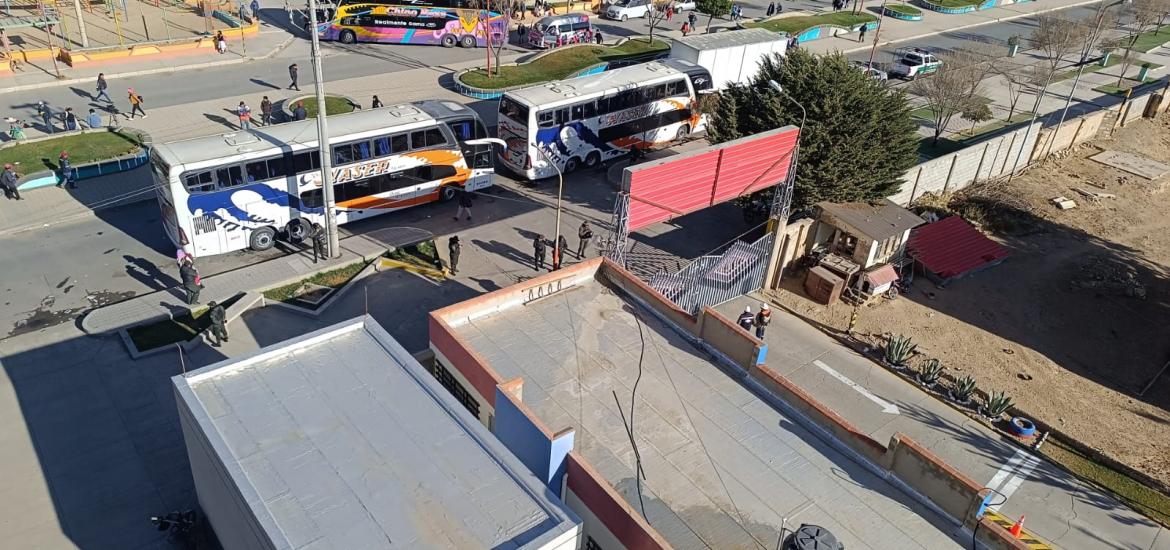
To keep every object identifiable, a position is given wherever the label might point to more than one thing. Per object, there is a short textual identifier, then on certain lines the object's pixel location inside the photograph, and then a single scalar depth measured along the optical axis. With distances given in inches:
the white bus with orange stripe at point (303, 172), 924.0
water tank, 470.6
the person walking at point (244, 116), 1293.1
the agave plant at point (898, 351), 904.9
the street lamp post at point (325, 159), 834.2
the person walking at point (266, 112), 1318.9
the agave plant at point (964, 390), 856.3
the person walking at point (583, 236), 1031.6
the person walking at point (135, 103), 1314.0
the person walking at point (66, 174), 1099.8
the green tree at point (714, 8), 2080.5
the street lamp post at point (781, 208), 957.2
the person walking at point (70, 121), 1254.3
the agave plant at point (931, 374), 875.4
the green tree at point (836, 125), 1016.9
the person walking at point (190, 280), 864.9
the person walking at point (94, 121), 1269.7
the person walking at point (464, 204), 1104.8
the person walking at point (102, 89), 1336.1
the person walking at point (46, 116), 1283.2
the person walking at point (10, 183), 1050.1
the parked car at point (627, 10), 2213.3
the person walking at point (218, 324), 814.5
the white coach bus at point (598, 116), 1190.3
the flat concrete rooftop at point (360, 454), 459.5
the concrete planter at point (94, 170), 1099.3
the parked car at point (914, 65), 1889.8
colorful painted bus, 1777.8
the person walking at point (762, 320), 892.0
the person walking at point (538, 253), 994.7
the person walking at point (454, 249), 981.2
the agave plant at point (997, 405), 833.5
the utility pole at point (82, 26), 1561.3
